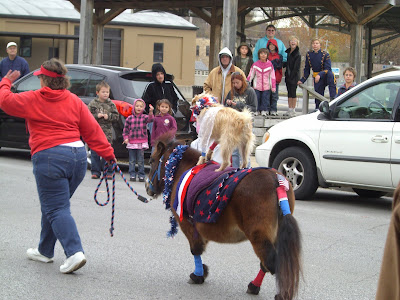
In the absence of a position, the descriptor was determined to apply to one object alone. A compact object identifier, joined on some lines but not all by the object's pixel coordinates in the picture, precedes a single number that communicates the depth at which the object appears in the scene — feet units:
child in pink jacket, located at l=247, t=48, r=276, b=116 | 42.60
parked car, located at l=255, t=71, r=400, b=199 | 28.91
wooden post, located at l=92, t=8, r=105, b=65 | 72.64
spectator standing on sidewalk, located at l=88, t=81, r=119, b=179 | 36.65
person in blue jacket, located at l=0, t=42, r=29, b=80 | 47.55
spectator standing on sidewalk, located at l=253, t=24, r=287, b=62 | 47.01
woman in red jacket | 17.81
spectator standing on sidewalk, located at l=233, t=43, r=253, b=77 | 42.98
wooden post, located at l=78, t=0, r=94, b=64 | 62.69
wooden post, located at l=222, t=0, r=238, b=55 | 48.35
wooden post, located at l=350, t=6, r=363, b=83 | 58.44
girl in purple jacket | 36.14
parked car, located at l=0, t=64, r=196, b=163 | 38.83
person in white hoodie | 33.40
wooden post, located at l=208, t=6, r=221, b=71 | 73.97
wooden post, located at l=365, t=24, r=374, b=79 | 92.02
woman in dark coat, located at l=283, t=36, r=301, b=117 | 46.32
